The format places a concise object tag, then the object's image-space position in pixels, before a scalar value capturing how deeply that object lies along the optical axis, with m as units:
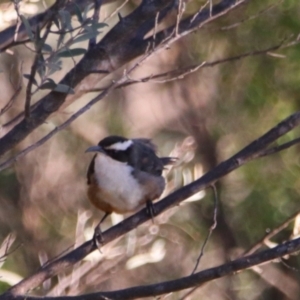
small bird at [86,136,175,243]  9.37
